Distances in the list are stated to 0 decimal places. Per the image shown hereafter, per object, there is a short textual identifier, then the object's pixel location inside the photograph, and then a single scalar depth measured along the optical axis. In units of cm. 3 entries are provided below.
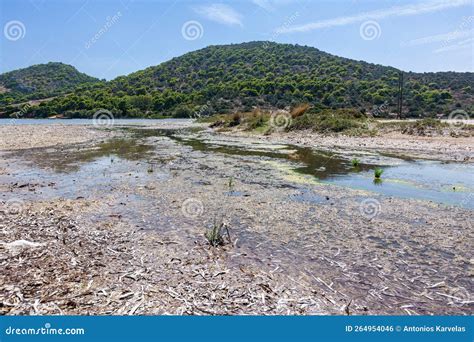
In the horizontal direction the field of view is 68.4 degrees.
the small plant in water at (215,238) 846
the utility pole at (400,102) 5754
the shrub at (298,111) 4562
